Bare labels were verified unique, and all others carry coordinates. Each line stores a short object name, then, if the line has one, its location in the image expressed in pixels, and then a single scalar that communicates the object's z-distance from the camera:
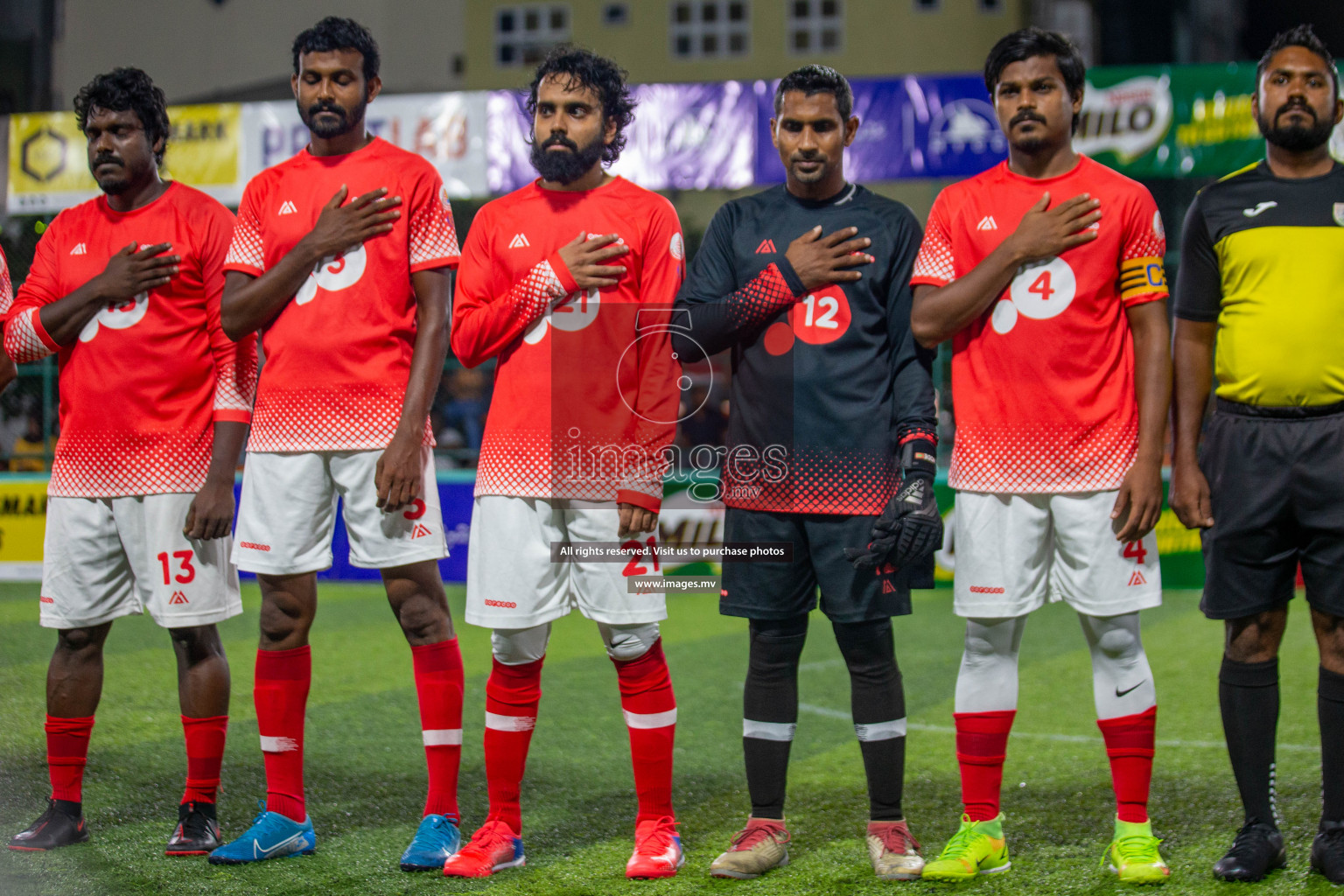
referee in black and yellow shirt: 6.66
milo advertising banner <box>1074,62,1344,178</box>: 21.02
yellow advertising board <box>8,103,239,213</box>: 23.78
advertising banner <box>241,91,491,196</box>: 23.45
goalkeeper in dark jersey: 6.80
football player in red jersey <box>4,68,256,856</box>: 7.42
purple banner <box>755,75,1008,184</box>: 21.98
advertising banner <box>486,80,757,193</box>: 22.73
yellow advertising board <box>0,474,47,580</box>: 21.41
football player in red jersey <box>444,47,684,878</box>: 6.89
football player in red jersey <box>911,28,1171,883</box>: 6.68
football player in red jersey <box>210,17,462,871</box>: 7.07
